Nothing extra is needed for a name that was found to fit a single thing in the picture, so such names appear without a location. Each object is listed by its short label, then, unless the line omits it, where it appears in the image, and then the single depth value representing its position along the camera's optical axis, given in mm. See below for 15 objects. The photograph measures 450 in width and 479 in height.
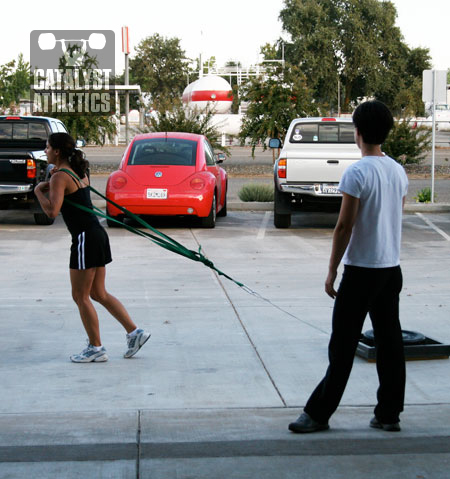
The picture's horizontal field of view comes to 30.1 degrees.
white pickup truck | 13906
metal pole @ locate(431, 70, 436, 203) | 17169
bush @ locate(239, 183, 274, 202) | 18359
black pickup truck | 13953
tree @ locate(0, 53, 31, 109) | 51750
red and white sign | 39125
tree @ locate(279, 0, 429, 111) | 65812
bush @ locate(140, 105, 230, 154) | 25406
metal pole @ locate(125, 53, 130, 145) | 35625
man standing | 4379
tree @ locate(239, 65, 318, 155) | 29375
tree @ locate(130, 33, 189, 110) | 86062
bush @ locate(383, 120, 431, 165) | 28656
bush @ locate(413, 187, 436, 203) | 18062
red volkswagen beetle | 13734
